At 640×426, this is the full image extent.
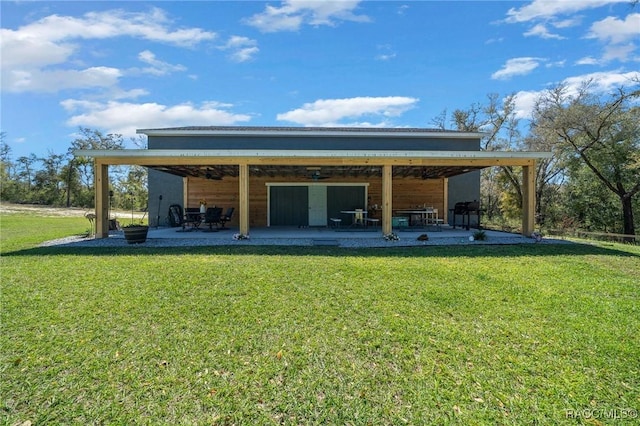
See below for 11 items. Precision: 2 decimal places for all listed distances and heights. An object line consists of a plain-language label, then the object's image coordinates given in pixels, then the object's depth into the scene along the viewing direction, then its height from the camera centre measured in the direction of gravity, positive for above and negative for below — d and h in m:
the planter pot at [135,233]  8.30 -0.53
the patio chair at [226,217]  11.60 -0.17
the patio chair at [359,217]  12.88 -0.21
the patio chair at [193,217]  11.31 -0.17
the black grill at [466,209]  11.46 +0.10
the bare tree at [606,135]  16.30 +4.01
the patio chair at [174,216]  13.51 -0.14
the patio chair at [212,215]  11.09 -0.11
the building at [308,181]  13.64 +1.35
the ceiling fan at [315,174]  11.99 +1.53
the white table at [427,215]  12.90 -0.14
